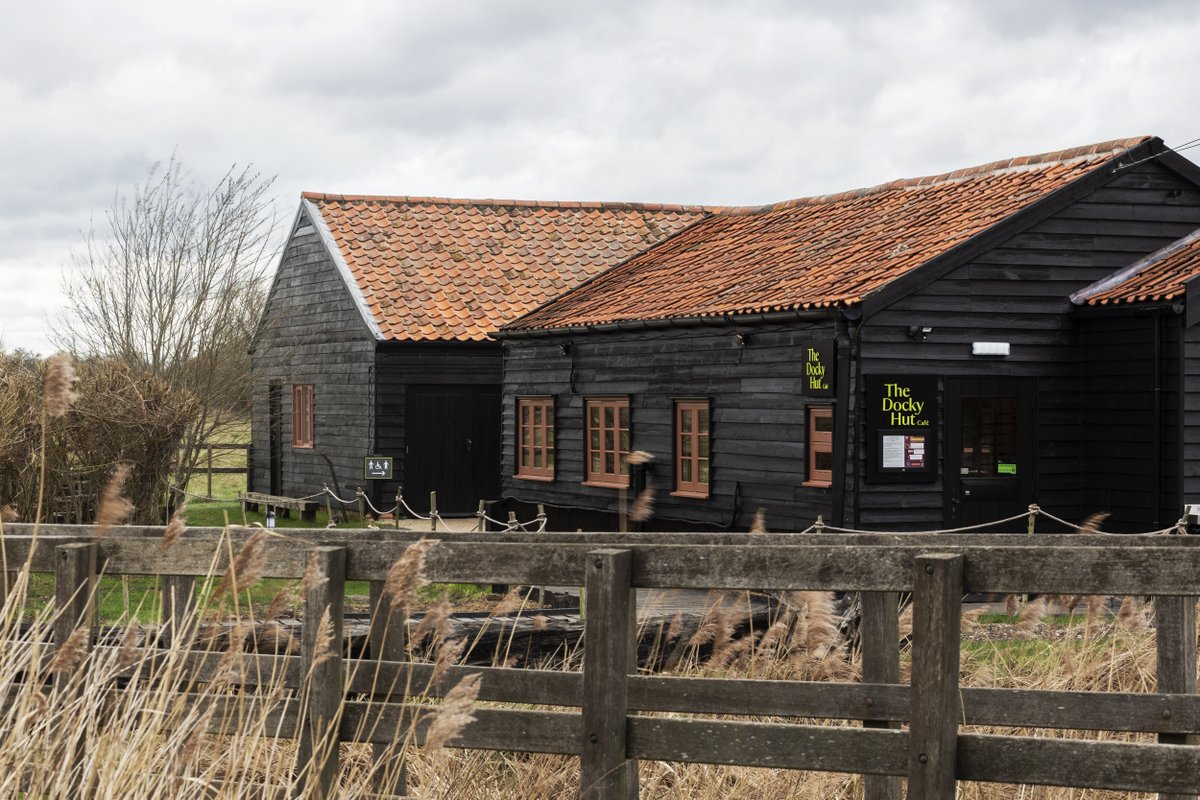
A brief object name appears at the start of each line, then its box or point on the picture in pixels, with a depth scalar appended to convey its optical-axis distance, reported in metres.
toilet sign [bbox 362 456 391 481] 21.94
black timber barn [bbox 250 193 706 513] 23.48
